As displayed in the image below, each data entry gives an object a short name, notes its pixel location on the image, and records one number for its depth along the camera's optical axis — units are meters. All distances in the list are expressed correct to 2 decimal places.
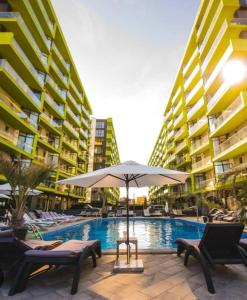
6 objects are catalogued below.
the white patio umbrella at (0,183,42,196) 11.15
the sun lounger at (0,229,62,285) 3.09
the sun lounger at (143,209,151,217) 25.12
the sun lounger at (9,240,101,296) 2.79
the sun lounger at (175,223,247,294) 3.36
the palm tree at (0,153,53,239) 6.24
